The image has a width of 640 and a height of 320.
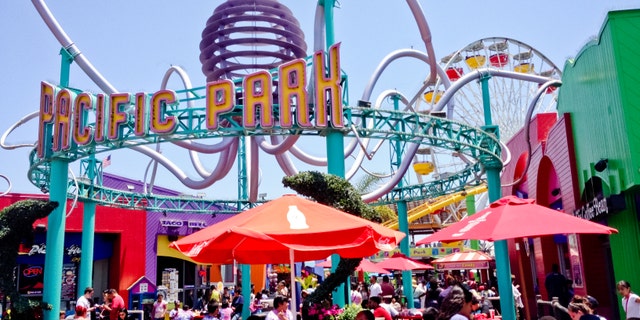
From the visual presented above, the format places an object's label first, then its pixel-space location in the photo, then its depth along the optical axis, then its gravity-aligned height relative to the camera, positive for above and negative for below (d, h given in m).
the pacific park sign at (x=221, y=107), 15.98 +4.87
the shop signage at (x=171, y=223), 33.45 +3.42
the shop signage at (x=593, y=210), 13.91 +1.40
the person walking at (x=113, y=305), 14.91 -0.45
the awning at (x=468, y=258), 22.00 +0.50
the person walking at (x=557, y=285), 14.99 -0.42
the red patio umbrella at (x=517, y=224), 8.37 +0.65
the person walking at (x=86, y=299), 14.23 -0.27
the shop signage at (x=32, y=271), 27.03 +0.85
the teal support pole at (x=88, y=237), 23.53 +2.01
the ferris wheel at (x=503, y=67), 46.06 +16.05
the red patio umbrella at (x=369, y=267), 20.69 +0.31
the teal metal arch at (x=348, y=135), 16.89 +4.20
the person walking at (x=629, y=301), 10.34 -0.63
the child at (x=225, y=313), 16.78 -0.85
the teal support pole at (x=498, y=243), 17.01 +0.79
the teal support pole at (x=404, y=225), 25.89 +2.18
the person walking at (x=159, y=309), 18.50 -0.74
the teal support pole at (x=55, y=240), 17.73 +1.48
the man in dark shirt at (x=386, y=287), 20.15 -0.40
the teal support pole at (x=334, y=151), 14.84 +3.34
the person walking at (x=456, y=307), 5.85 -0.33
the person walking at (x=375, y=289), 20.92 -0.47
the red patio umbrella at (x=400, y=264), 19.48 +0.36
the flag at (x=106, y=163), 25.90 +5.36
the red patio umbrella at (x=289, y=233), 6.88 +0.54
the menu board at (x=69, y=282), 28.50 +0.32
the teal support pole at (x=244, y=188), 26.53 +4.54
